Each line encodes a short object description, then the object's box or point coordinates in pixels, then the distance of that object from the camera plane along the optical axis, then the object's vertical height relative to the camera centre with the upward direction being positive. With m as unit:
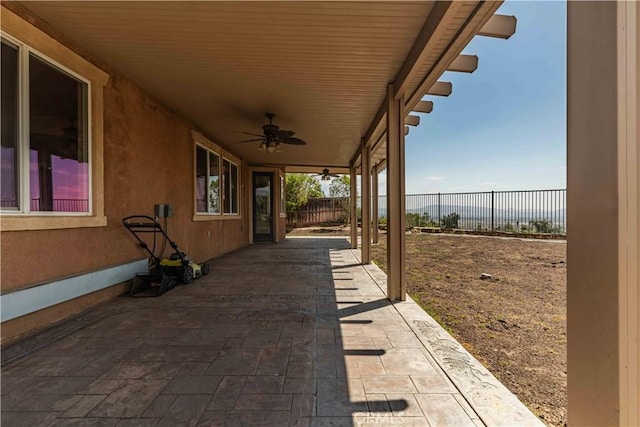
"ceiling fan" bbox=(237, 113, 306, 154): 4.87 +1.28
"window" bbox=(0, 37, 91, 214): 2.42 +0.73
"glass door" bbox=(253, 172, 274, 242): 10.23 +0.21
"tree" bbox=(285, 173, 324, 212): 16.91 +1.38
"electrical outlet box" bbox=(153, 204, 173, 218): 4.37 +0.04
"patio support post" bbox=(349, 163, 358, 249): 8.31 +0.29
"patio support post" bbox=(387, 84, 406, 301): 3.65 +0.20
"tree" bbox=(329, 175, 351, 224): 19.56 +1.73
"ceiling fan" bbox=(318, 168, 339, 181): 10.45 +1.35
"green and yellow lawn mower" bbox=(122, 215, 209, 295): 3.86 -0.72
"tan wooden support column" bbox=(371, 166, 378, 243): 9.77 -0.10
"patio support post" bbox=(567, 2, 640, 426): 0.86 +0.00
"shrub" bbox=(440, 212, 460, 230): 12.16 -0.40
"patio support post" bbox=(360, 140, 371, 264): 6.23 +0.43
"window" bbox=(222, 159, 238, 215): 7.60 +0.73
